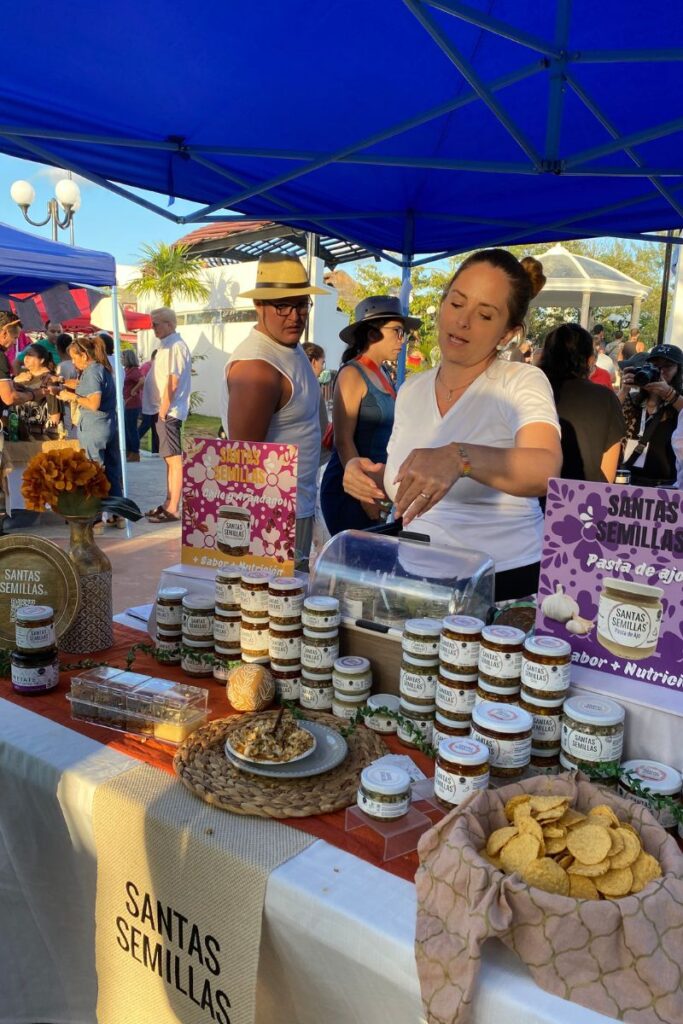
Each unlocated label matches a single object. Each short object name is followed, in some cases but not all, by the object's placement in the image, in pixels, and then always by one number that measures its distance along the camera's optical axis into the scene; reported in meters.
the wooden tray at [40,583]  1.70
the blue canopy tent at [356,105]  2.52
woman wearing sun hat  3.27
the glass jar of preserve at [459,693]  1.24
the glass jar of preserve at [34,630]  1.50
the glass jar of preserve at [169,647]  1.69
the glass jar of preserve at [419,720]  1.33
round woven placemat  1.12
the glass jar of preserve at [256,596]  1.51
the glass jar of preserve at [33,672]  1.52
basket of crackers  0.79
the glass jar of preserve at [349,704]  1.43
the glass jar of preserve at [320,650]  1.44
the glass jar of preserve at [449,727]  1.25
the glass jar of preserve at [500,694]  1.19
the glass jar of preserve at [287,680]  1.50
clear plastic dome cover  1.53
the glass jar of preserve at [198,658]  1.62
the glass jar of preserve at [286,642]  1.48
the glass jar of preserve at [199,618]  1.61
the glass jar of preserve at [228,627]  1.57
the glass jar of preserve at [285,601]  1.47
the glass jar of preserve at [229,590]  1.57
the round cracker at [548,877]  0.85
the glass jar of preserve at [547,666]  1.15
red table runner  1.06
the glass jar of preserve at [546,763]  1.17
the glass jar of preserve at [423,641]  1.30
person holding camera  4.13
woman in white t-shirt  1.70
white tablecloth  0.89
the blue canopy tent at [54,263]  5.36
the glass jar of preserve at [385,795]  1.05
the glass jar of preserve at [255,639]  1.52
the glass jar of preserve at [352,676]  1.42
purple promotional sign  1.20
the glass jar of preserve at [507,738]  1.08
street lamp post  9.12
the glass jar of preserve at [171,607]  1.69
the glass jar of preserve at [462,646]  1.23
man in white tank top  2.25
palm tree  22.56
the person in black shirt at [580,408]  3.00
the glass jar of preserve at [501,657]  1.18
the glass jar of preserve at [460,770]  1.03
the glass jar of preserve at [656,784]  1.07
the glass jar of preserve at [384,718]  1.38
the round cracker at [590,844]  0.87
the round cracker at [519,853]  0.88
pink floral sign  1.68
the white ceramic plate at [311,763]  1.20
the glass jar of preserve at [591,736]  1.10
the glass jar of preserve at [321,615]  1.43
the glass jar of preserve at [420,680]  1.31
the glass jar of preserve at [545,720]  1.17
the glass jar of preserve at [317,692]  1.47
